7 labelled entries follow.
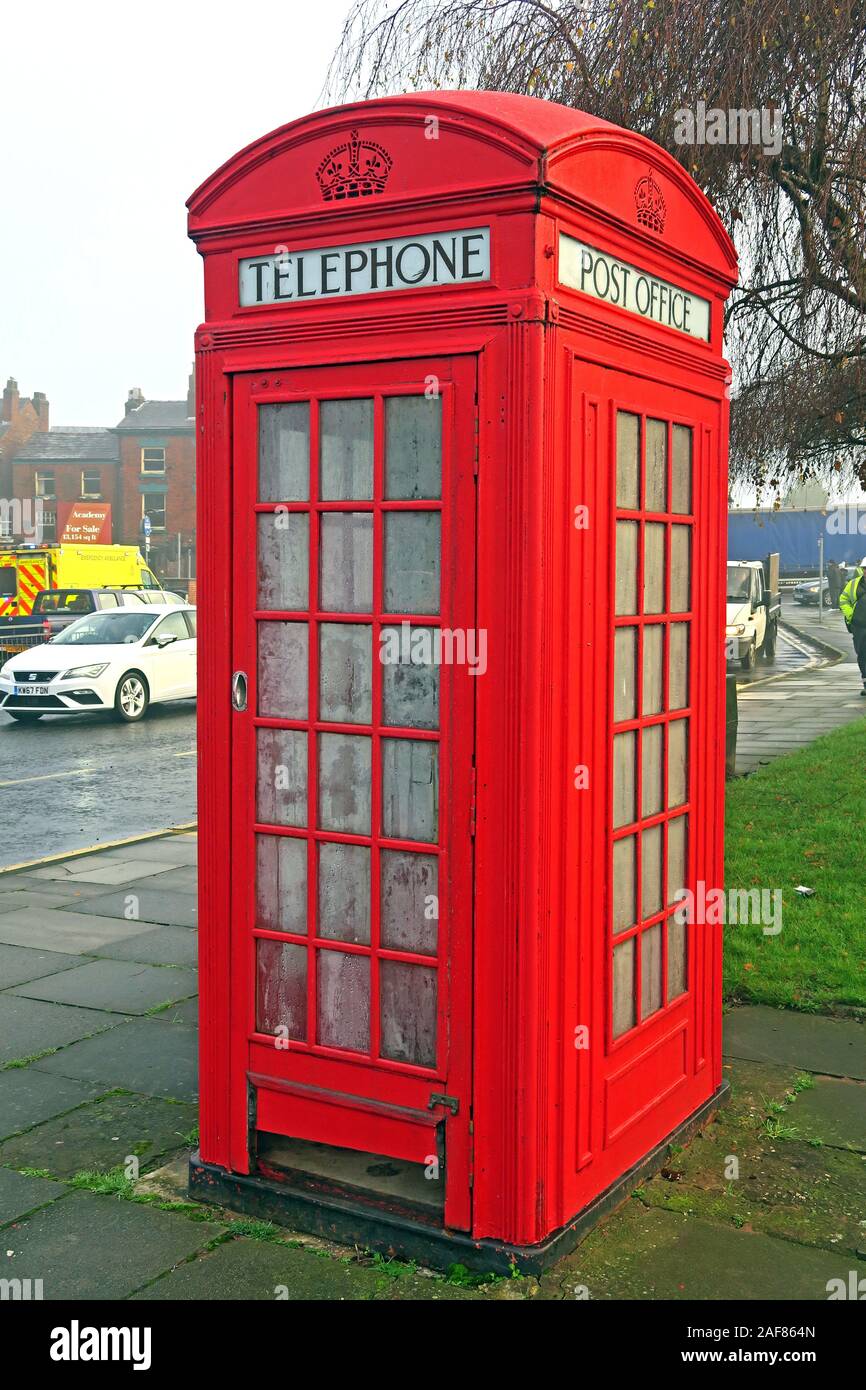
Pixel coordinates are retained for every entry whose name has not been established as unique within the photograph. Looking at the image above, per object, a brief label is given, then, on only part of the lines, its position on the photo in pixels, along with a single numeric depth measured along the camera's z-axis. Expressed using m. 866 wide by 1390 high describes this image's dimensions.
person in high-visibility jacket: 20.19
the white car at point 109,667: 17.45
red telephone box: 3.57
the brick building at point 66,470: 66.31
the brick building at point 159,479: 64.50
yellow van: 28.27
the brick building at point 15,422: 68.25
